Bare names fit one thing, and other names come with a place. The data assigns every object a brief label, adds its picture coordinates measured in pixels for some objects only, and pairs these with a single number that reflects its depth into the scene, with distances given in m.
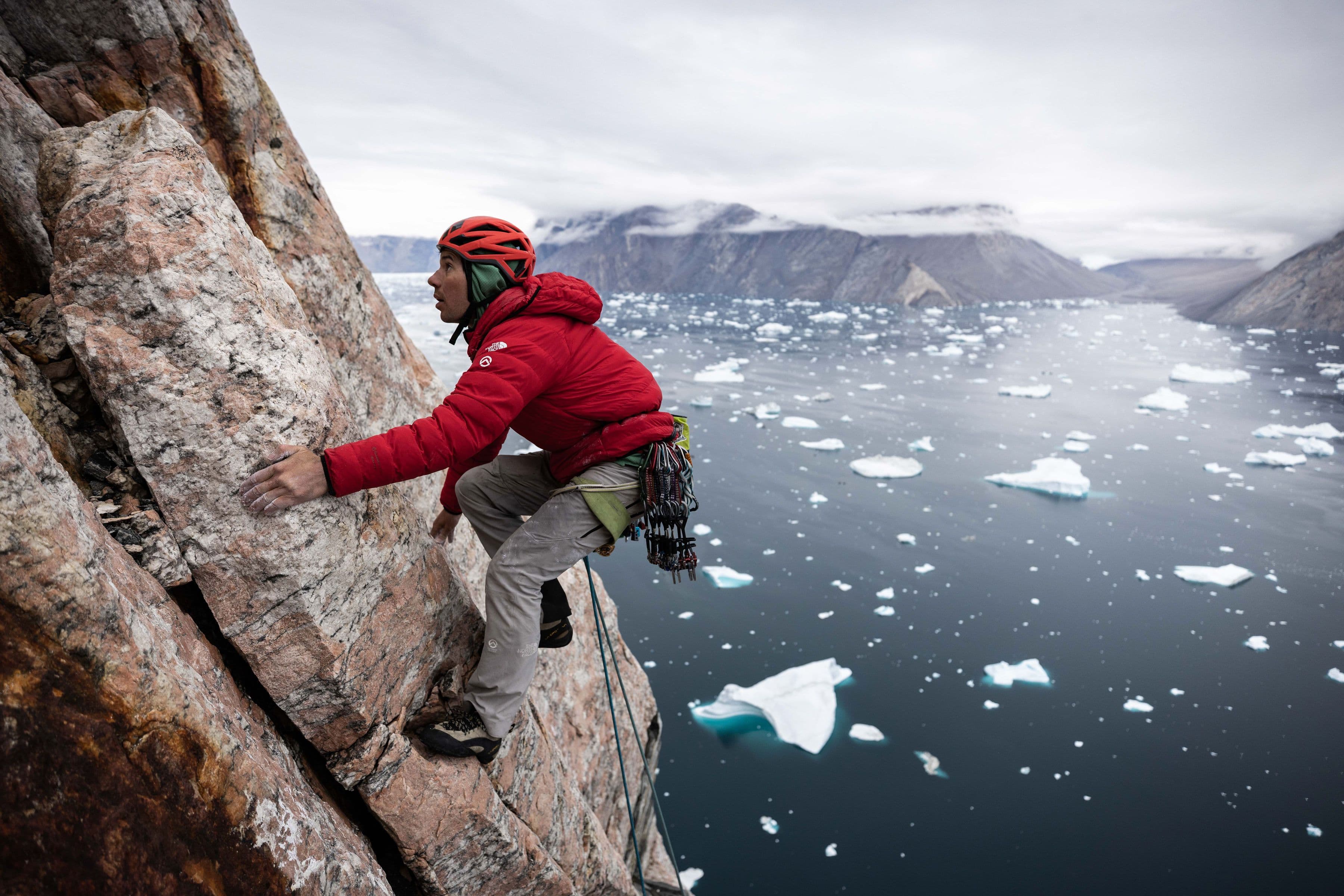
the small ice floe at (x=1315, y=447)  21.72
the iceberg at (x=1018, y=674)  10.43
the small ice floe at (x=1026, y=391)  30.16
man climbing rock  2.18
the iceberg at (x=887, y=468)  19.17
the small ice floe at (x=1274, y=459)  20.61
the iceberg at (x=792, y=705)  9.61
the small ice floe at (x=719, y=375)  32.62
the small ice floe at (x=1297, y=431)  23.05
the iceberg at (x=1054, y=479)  17.42
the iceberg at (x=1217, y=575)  13.16
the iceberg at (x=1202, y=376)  34.81
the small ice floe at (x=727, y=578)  13.21
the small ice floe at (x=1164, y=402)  27.69
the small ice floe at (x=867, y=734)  9.63
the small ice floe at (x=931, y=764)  9.00
